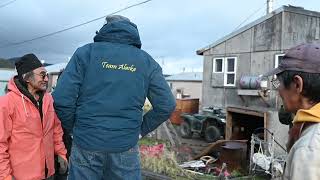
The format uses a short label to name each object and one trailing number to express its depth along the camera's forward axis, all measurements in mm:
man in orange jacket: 3804
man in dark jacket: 3406
